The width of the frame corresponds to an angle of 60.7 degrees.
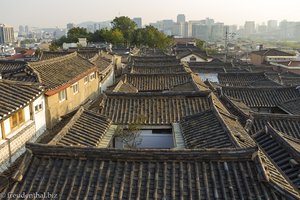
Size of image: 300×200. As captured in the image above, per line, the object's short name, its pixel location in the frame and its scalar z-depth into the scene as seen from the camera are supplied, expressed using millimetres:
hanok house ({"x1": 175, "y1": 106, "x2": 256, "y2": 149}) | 9338
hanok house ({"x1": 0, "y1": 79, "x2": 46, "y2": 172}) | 9560
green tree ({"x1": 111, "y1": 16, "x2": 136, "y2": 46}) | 62699
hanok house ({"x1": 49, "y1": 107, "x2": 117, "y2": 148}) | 9844
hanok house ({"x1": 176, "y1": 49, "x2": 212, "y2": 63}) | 44219
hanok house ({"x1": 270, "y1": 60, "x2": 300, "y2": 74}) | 45424
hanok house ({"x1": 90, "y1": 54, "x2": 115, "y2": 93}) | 24163
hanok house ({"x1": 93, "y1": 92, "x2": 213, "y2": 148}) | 12424
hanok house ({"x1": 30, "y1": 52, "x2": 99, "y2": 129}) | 14043
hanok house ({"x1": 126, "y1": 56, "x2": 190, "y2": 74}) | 24835
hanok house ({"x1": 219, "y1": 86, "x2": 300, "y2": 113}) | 18639
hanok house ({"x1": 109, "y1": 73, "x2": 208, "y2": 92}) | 19213
